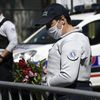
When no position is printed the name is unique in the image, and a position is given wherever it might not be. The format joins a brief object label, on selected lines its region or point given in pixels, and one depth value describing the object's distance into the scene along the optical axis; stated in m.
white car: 12.01
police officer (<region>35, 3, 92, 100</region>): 5.91
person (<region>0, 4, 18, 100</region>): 9.22
